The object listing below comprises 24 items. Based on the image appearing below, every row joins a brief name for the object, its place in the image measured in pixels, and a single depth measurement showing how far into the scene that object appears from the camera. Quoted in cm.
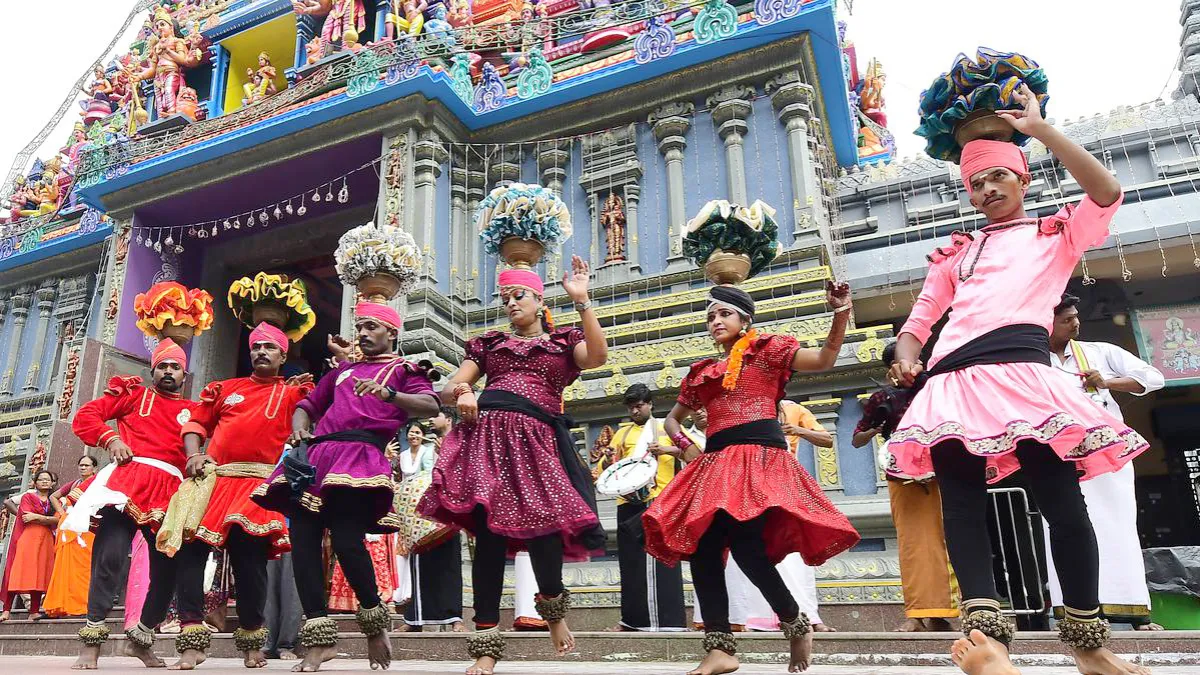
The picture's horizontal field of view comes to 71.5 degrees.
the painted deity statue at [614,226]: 996
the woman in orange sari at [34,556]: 853
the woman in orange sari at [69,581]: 784
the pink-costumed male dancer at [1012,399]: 234
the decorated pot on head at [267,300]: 459
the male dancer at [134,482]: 413
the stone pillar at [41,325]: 1428
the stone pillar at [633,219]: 980
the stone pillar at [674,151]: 960
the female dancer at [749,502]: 305
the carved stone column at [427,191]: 976
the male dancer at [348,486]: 349
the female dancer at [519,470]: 322
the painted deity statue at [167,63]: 1419
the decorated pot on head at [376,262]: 423
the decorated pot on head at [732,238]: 373
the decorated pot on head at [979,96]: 279
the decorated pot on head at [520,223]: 391
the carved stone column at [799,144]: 888
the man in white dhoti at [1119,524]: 403
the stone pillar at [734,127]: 951
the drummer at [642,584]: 538
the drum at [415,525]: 561
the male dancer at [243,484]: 402
